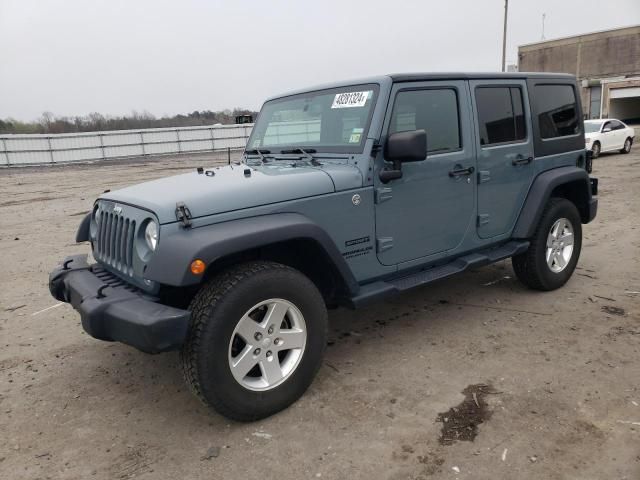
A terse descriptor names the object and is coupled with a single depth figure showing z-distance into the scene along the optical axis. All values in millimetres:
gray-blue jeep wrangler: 2725
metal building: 40531
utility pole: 31812
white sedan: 17156
